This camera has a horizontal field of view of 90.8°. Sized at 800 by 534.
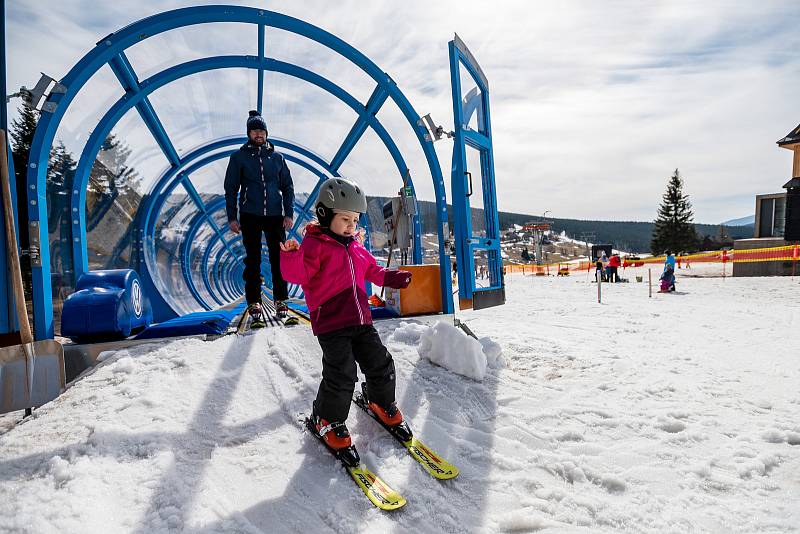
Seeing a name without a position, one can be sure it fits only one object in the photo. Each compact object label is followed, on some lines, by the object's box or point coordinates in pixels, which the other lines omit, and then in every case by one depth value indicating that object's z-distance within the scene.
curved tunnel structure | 3.95
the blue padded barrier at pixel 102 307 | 3.80
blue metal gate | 4.86
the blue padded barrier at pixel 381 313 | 5.12
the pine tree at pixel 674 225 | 56.97
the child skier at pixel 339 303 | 2.52
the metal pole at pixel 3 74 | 3.49
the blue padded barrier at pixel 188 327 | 4.14
